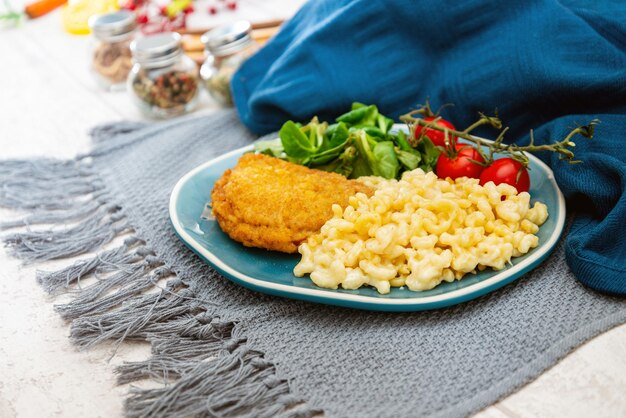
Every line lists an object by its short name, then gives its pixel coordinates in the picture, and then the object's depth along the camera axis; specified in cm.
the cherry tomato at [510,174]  61
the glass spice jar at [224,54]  83
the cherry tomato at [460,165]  64
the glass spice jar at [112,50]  89
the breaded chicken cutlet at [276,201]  59
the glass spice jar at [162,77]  82
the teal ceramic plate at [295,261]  55
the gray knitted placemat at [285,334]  51
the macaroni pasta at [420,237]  56
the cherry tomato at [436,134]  67
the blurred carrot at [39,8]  116
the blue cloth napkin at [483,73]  61
